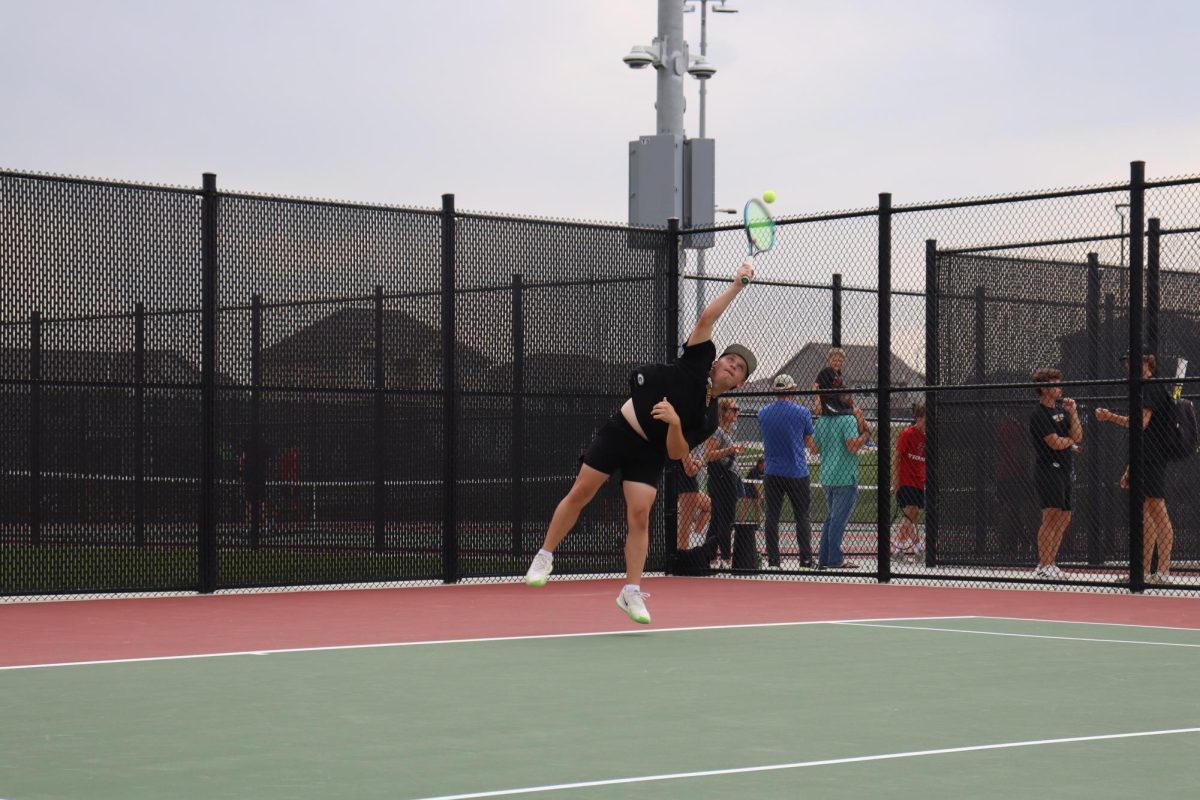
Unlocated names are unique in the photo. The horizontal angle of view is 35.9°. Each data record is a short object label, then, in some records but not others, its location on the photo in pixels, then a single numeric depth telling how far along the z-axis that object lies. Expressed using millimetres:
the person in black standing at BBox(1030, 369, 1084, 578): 14562
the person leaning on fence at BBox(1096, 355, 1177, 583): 13414
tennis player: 10031
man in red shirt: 17000
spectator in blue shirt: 15328
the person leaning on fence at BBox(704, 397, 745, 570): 15375
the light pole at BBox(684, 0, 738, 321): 16656
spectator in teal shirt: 15477
